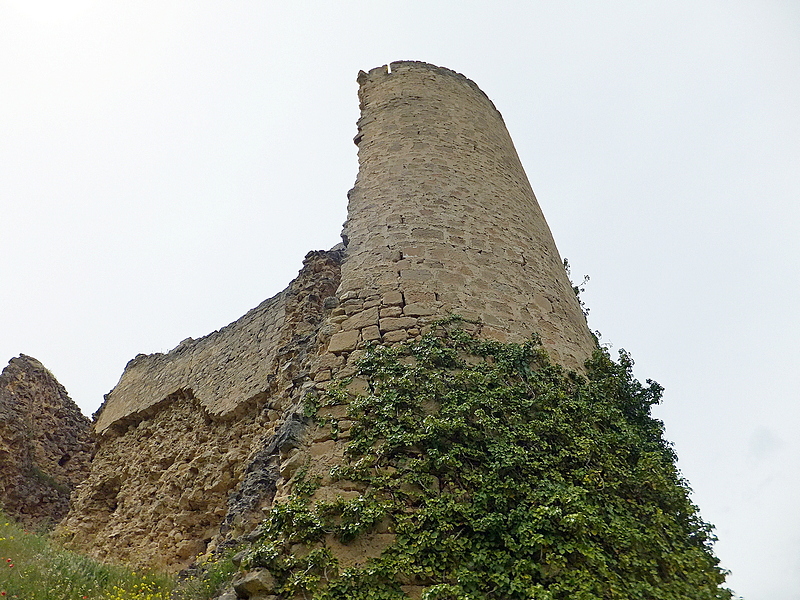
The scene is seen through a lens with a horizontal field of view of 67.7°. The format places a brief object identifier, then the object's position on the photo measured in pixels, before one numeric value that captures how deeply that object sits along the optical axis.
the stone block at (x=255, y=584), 3.06
